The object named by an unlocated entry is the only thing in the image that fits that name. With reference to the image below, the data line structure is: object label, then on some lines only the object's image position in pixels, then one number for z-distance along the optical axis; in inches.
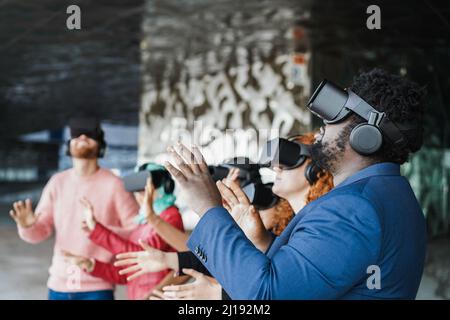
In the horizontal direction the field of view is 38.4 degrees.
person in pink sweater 114.0
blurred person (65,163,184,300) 101.4
